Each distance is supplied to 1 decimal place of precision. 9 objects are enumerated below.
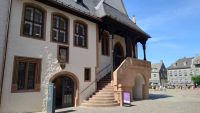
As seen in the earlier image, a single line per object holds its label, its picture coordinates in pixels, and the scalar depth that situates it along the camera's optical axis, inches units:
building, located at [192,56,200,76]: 2042.8
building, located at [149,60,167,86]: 2168.2
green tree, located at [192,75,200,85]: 1865.0
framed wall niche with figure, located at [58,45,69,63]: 395.9
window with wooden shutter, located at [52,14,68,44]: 401.0
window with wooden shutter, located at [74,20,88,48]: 441.3
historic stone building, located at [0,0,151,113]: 326.5
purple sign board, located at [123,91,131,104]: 415.7
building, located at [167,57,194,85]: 2107.2
